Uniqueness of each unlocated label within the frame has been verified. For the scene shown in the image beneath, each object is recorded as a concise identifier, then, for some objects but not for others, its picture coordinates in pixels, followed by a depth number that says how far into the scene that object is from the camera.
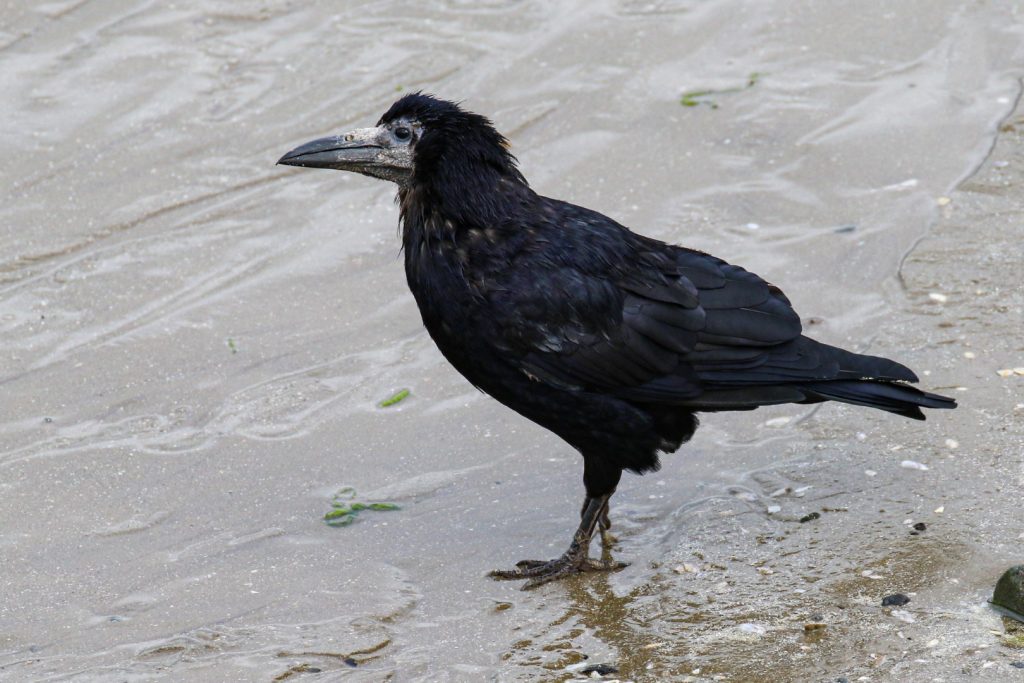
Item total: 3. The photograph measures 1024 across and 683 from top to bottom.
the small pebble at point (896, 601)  8.97
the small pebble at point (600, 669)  8.66
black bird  9.55
